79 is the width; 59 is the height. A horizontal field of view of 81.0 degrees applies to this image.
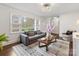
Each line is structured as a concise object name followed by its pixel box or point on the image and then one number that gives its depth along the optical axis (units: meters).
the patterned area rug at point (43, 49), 0.98
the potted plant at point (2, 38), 0.93
